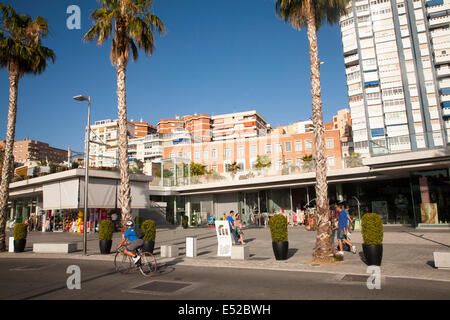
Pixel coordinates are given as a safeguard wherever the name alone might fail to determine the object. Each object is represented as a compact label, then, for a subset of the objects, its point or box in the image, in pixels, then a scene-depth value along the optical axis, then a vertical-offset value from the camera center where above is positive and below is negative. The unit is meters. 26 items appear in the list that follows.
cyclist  8.73 -0.82
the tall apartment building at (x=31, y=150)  156.88 +34.13
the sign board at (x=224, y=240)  12.51 -1.24
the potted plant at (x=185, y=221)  31.20 -1.07
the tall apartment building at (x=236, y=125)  99.31 +26.36
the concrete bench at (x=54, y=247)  15.08 -1.50
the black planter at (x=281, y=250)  10.80 -1.50
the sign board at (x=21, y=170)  38.96 +5.92
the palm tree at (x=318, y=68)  10.12 +4.77
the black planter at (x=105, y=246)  14.09 -1.41
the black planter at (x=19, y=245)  15.82 -1.33
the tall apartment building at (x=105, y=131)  113.29 +29.74
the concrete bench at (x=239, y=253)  11.45 -1.62
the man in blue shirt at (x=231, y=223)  14.03 -0.66
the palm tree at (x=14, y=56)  16.42 +8.71
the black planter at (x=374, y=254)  9.15 -1.52
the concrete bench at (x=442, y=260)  8.38 -1.63
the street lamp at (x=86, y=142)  14.16 +3.55
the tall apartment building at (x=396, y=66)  60.25 +26.54
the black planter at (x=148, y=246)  13.08 -1.40
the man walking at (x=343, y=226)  11.90 -0.88
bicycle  8.84 -1.58
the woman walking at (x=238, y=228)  14.78 -0.97
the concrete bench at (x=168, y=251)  12.58 -1.61
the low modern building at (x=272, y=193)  20.62 +1.31
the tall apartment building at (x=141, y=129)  114.18 +29.81
